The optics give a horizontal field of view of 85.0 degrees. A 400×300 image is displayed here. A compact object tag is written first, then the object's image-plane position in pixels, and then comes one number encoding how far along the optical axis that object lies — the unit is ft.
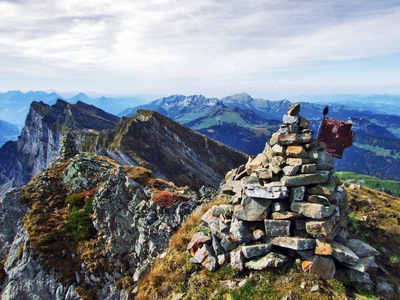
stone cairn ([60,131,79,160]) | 132.77
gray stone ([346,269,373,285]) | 35.73
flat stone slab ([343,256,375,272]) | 35.94
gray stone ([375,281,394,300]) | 35.22
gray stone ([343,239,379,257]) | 38.91
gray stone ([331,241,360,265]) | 36.50
